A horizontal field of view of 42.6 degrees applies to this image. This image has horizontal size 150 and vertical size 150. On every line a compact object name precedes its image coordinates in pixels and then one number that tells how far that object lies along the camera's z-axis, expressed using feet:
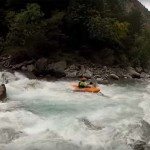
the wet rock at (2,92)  31.66
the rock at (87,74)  47.72
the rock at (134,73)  53.44
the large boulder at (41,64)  47.59
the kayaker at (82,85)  37.61
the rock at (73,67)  49.05
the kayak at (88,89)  37.06
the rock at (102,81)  45.22
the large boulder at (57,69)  46.72
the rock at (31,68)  47.82
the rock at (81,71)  47.99
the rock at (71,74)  47.17
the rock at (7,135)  21.67
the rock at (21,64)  49.15
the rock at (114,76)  48.85
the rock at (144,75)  55.43
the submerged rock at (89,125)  24.96
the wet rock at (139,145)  21.90
